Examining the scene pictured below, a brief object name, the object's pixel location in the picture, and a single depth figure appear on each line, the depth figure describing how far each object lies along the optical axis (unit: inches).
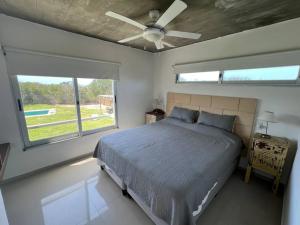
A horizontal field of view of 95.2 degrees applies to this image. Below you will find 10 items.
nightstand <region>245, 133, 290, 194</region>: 74.5
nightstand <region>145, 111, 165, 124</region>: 144.5
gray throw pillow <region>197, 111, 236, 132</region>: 96.8
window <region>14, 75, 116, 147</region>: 86.0
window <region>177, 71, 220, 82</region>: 110.9
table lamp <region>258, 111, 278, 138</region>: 77.5
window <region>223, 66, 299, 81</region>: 78.9
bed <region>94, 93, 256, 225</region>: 49.5
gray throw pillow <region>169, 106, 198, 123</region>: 116.7
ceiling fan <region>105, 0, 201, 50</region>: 55.7
